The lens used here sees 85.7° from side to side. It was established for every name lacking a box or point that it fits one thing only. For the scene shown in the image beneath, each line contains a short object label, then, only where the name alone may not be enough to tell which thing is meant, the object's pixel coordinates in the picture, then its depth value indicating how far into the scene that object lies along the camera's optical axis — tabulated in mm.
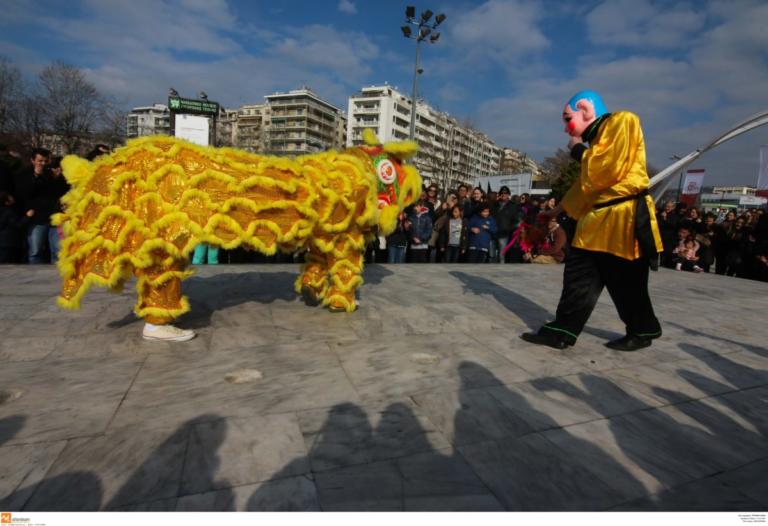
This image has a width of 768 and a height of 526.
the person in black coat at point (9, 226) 5676
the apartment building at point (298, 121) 69188
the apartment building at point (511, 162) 91250
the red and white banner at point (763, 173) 10750
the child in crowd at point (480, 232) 8336
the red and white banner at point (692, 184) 15133
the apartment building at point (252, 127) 52156
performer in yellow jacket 2980
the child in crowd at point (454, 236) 8336
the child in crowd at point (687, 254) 9352
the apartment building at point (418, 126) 60812
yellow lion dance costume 2713
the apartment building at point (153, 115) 77912
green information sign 15875
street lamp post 15477
